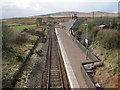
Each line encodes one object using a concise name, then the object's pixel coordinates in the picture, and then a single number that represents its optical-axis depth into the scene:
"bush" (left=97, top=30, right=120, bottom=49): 12.49
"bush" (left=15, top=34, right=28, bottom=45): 21.64
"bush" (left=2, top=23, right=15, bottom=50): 16.68
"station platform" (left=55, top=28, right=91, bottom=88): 9.04
